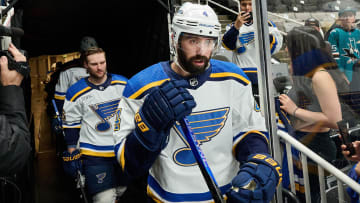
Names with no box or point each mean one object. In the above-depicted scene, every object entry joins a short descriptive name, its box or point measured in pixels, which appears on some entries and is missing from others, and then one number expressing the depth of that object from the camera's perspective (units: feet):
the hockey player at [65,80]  15.97
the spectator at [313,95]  5.31
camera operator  3.99
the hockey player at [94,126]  11.25
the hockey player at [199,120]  5.16
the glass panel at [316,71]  4.83
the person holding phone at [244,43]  10.75
